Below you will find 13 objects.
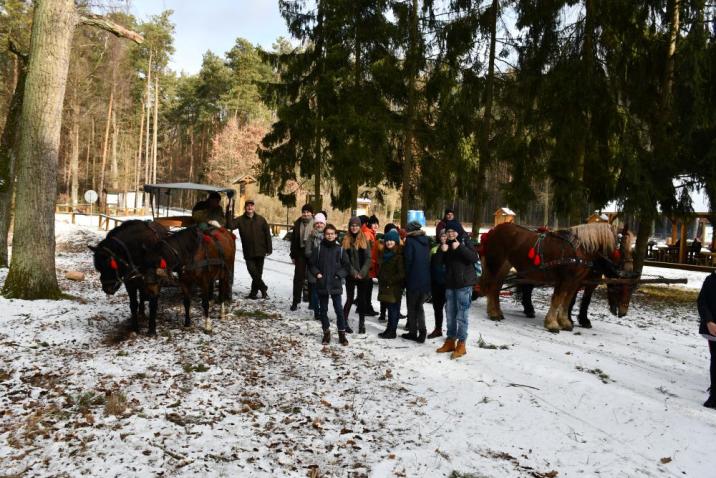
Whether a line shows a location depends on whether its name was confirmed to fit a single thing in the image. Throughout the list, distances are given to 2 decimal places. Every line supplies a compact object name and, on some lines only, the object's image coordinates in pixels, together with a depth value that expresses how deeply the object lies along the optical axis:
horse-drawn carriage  5.89
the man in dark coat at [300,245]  8.76
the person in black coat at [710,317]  4.87
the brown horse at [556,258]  7.96
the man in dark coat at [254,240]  9.12
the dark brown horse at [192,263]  6.09
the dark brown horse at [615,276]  8.30
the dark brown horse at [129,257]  5.84
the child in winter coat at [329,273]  6.70
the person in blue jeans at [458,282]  6.19
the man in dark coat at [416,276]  6.89
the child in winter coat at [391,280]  7.05
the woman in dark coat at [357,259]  7.30
